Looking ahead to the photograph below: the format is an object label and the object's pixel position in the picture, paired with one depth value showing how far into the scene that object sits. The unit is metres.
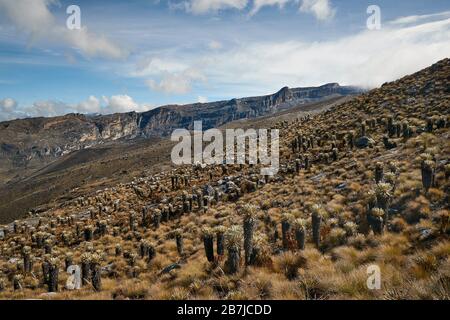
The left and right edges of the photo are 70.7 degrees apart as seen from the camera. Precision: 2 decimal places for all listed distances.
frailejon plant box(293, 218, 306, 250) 11.53
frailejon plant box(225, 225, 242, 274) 10.78
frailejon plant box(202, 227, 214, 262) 12.51
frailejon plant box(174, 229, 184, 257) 17.36
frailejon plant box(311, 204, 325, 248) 12.30
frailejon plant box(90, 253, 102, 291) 13.39
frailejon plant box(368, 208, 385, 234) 11.11
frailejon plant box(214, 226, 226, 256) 12.95
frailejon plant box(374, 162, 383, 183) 16.46
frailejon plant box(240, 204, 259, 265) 11.50
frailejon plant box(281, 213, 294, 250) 13.03
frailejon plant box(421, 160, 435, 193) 13.37
